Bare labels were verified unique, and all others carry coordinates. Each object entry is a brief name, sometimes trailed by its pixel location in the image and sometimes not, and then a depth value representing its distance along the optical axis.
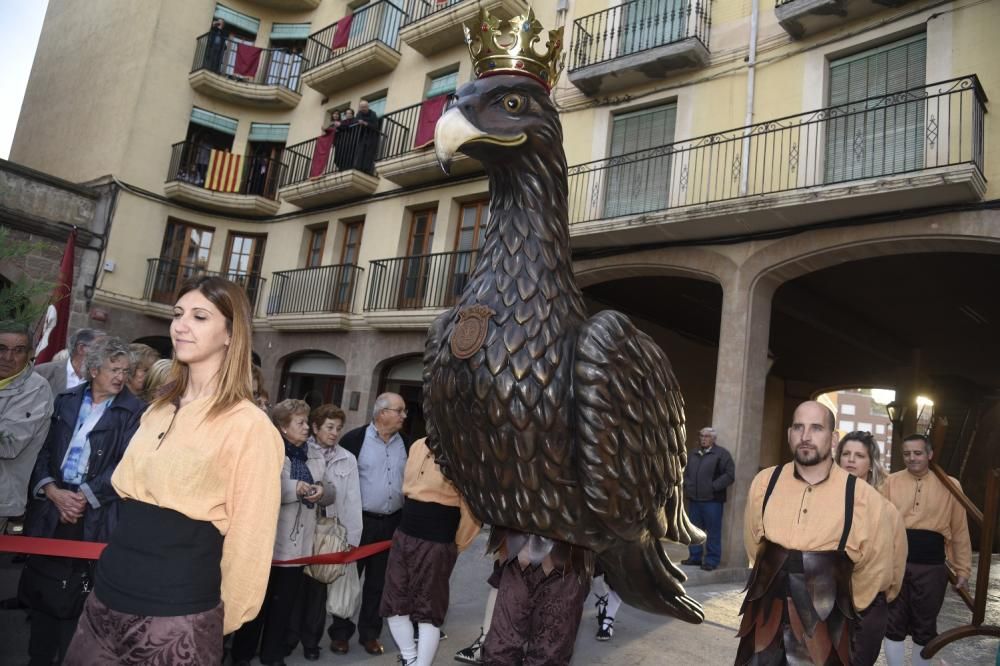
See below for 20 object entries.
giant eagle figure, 1.95
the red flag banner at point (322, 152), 13.50
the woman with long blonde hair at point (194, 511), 1.61
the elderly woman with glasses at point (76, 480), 2.81
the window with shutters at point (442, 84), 12.42
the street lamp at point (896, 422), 13.37
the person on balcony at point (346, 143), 13.04
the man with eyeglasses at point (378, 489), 4.09
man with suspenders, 2.39
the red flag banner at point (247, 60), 15.30
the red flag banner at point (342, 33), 14.17
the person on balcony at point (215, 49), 15.08
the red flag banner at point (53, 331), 6.90
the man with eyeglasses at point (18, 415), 3.10
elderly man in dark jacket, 7.60
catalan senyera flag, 14.95
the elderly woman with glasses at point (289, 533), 3.50
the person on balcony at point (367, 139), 12.91
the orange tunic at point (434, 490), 3.17
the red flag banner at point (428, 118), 11.73
